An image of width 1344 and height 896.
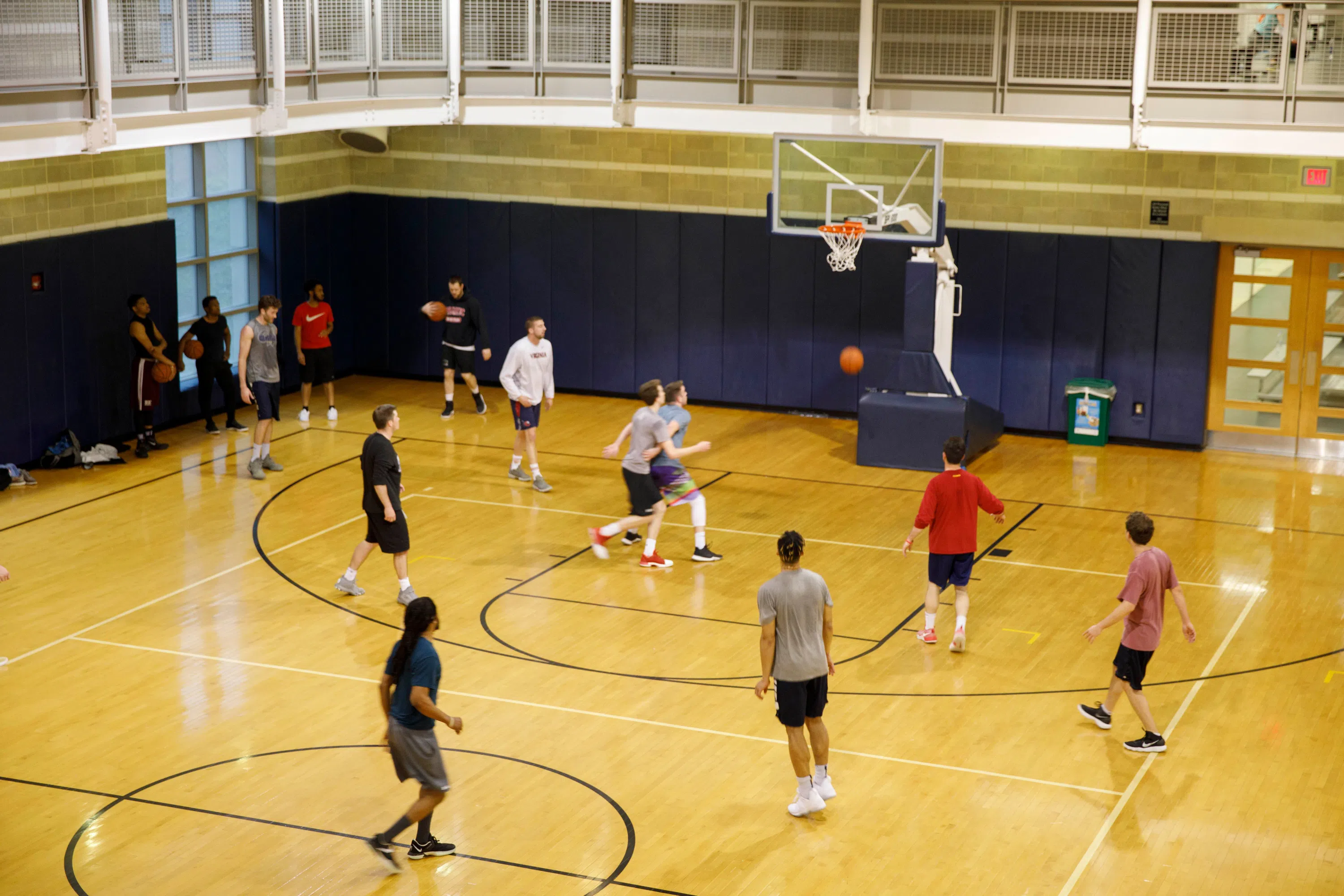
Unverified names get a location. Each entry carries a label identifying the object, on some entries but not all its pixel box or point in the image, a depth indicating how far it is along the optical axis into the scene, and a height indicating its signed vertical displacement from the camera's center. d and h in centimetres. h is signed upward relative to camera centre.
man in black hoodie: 2041 -277
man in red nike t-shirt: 1966 -275
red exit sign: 1862 -58
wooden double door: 1912 -259
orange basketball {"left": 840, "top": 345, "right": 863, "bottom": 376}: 2005 -293
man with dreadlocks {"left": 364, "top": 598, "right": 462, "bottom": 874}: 845 -311
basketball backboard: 1761 -73
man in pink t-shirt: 1023 -304
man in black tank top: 1805 -280
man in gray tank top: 1698 -266
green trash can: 1969 -343
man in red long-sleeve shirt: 1189 -288
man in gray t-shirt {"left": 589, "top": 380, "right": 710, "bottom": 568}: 1385 -297
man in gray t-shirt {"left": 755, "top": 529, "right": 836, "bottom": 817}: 920 -293
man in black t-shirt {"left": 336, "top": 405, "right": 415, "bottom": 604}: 1242 -289
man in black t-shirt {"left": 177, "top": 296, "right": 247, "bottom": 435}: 1888 -278
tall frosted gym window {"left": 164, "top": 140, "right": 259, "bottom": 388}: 1994 -144
